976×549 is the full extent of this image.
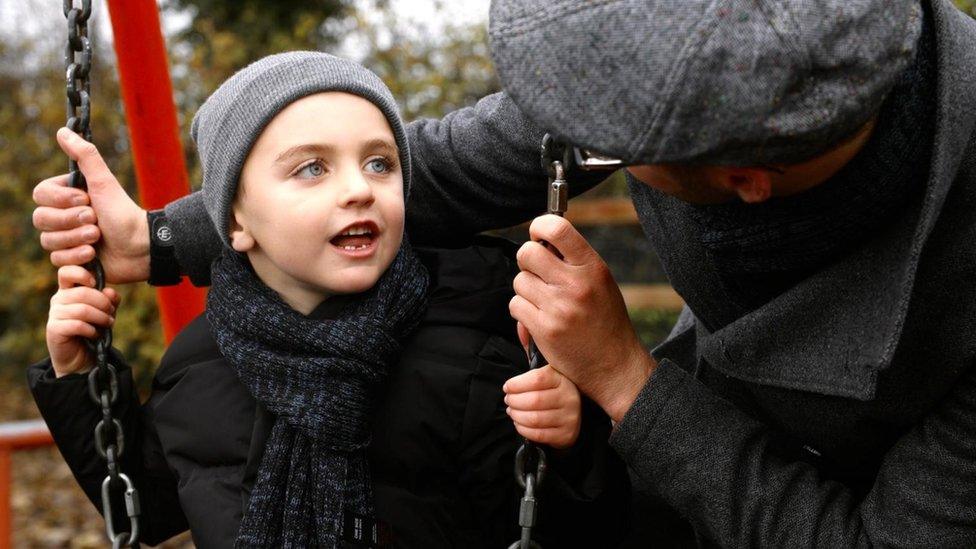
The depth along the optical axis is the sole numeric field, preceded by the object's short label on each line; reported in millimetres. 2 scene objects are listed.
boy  1677
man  1157
